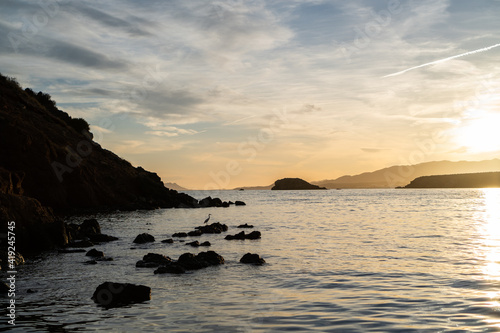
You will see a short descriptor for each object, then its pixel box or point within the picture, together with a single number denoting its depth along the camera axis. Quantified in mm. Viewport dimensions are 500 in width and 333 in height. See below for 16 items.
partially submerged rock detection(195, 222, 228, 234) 46716
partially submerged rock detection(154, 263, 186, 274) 22094
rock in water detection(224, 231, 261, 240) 38891
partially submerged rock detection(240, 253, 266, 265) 24903
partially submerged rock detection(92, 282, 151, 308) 15867
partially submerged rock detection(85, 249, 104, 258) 28078
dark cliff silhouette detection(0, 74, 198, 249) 32494
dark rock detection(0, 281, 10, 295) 17172
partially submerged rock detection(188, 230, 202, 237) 42938
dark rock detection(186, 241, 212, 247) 34712
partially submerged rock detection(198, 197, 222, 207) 117288
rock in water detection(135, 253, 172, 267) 24344
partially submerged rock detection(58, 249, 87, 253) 30656
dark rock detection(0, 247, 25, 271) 23434
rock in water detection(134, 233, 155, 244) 36203
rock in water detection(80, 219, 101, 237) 40356
